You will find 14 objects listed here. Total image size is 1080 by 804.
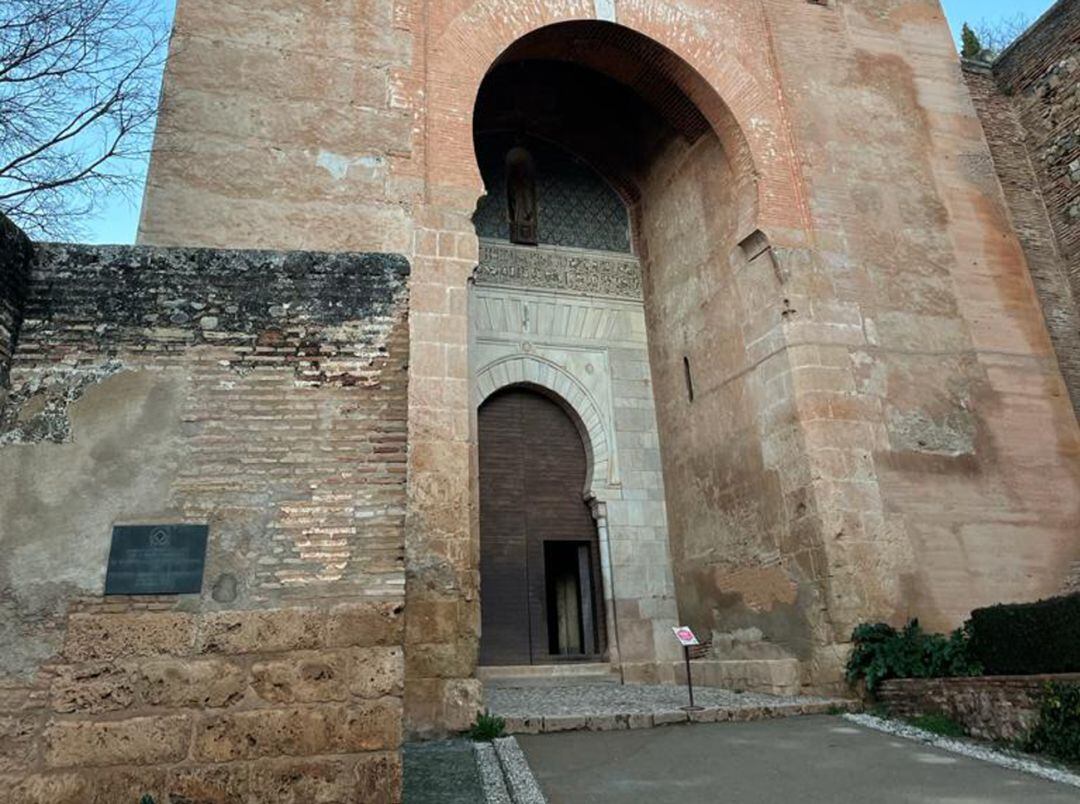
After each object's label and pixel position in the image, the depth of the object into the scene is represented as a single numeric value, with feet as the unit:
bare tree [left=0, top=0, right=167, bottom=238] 25.13
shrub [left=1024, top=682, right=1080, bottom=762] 15.31
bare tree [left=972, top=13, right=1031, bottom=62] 47.16
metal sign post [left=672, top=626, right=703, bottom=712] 20.06
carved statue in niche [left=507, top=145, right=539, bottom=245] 34.19
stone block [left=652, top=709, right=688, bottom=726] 19.55
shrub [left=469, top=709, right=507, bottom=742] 18.23
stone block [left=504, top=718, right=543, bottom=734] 18.84
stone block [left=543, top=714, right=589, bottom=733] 18.98
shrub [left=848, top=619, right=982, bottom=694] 20.49
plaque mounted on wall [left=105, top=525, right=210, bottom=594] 9.98
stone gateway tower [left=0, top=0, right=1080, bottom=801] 9.99
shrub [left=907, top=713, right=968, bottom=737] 18.48
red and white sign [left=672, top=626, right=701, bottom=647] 20.07
